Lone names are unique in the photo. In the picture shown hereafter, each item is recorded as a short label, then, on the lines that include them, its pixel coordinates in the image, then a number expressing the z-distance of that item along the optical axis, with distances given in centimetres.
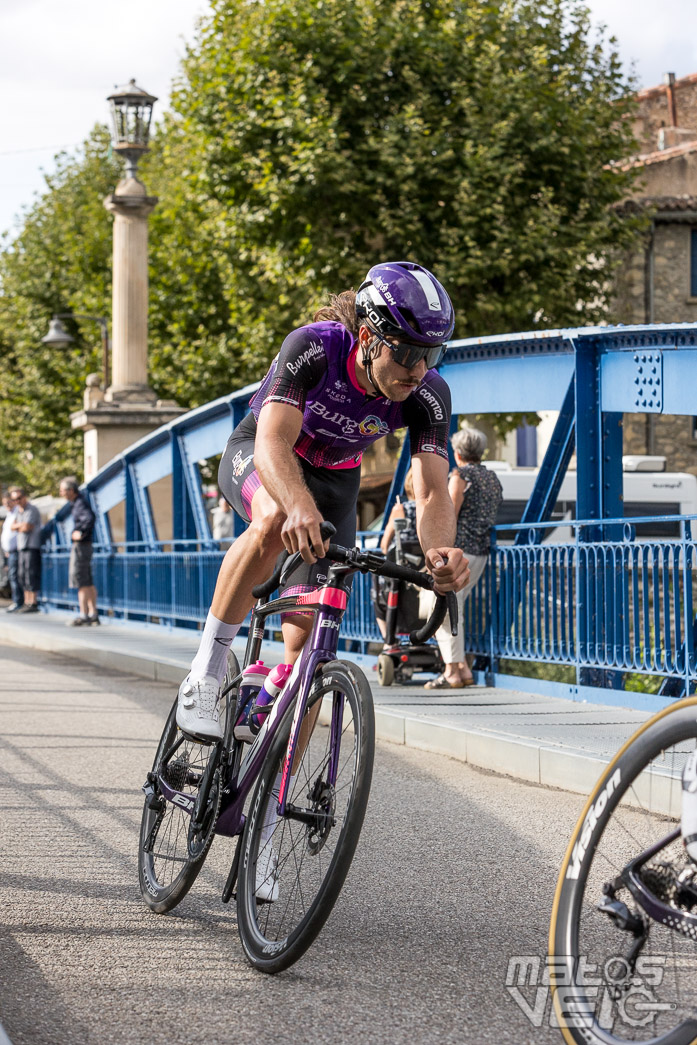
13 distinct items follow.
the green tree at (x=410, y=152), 2358
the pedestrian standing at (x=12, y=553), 2334
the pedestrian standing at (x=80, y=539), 1859
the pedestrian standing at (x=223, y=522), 2073
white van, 2442
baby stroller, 1026
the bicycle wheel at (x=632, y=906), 255
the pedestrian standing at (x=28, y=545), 2288
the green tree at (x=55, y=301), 4159
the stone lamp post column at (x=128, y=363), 2303
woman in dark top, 1004
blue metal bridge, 820
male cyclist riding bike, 362
